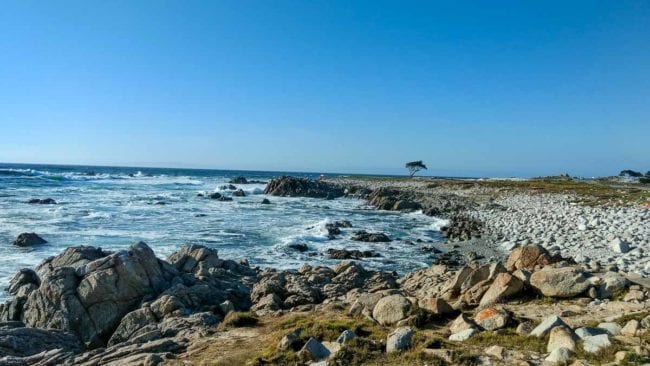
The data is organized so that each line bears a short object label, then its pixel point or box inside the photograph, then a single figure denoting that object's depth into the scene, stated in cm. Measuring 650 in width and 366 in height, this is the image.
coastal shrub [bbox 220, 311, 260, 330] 1051
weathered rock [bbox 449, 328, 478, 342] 786
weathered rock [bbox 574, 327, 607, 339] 706
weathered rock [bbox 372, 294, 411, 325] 931
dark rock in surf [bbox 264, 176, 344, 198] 7119
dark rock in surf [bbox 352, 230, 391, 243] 2755
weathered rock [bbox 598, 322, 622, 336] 732
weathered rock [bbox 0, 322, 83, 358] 961
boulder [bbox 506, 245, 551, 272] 1200
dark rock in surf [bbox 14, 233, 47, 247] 2311
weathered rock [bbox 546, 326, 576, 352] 678
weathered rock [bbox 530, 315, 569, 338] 752
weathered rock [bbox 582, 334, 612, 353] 651
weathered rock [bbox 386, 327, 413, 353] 749
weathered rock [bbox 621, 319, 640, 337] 709
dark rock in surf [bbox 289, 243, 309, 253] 2430
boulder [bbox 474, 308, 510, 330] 823
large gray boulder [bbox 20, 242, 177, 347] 1210
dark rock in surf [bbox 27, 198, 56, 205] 4617
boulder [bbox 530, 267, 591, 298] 967
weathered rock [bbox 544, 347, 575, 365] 637
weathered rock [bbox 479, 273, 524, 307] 1000
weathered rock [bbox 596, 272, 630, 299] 952
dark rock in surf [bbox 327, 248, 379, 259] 2273
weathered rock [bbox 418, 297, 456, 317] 938
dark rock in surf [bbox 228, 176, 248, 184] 10857
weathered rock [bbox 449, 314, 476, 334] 830
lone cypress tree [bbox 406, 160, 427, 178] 13125
